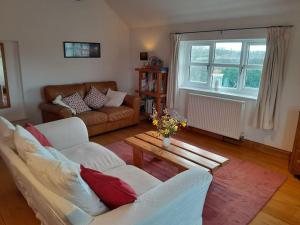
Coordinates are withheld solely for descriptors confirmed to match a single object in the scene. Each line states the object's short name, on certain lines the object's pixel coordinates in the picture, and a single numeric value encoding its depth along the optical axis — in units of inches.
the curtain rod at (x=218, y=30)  136.8
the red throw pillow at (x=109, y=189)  51.9
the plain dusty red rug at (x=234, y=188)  86.2
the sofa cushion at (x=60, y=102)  153.0
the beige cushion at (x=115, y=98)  180.8
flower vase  105.9
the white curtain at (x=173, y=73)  172.2
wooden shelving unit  183.5
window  144.4
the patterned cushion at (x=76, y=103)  161.5
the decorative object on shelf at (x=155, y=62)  187.0
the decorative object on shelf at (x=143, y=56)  200.4
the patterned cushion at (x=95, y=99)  174.6
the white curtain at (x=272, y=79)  123.6
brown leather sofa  152.7
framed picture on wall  176.2
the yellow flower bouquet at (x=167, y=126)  102.9
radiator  146.6
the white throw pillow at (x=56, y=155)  68.2
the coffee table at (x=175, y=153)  90.9
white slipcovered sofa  47.4
